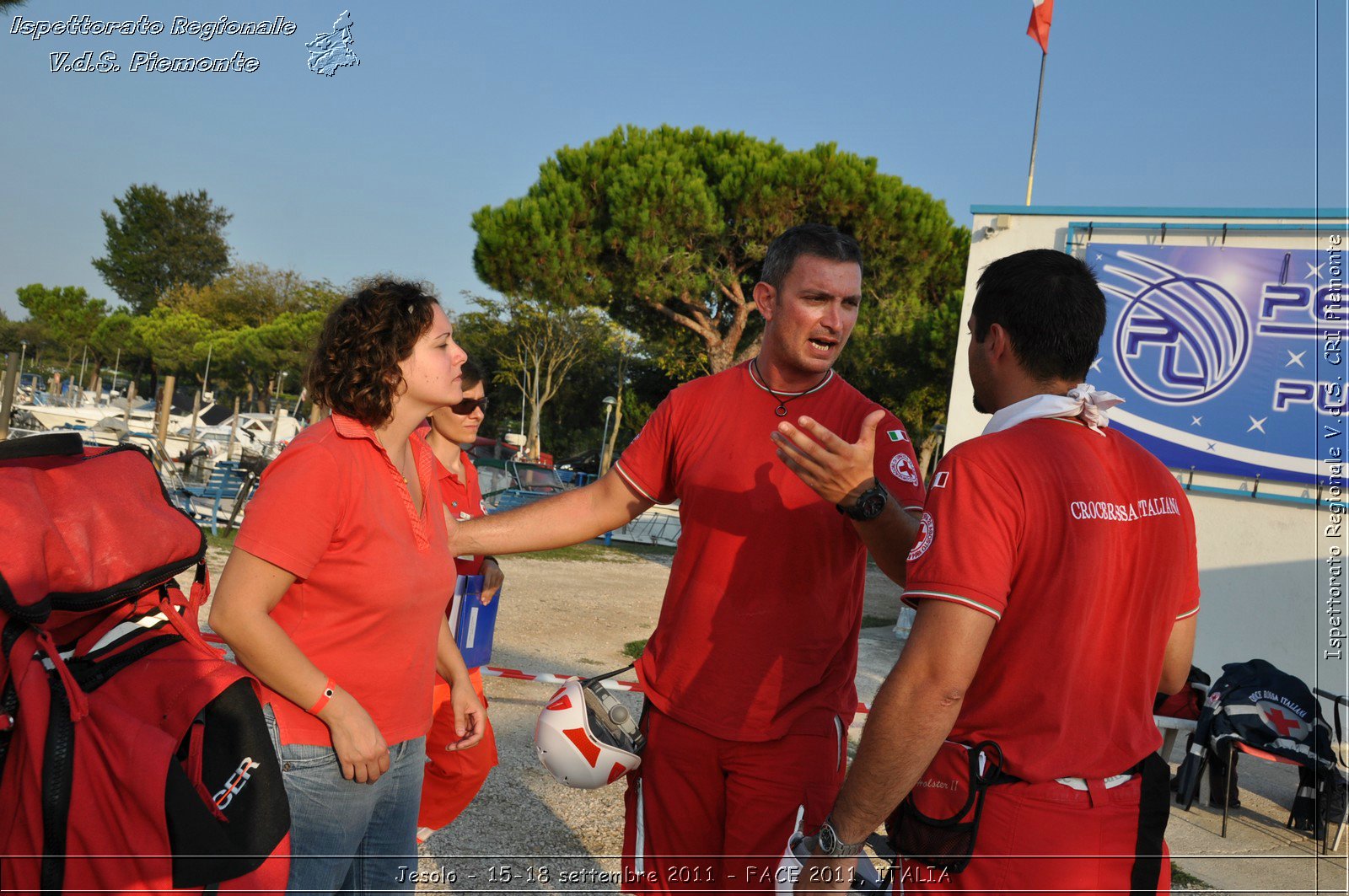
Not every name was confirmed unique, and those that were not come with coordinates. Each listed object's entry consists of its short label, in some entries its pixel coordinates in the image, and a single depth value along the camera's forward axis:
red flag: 15.55
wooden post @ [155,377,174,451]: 21.81
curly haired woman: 2.34
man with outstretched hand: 2.95
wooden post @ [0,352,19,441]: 14.21
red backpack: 1.73
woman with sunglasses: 3.69
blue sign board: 9.99
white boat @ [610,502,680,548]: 22.30
